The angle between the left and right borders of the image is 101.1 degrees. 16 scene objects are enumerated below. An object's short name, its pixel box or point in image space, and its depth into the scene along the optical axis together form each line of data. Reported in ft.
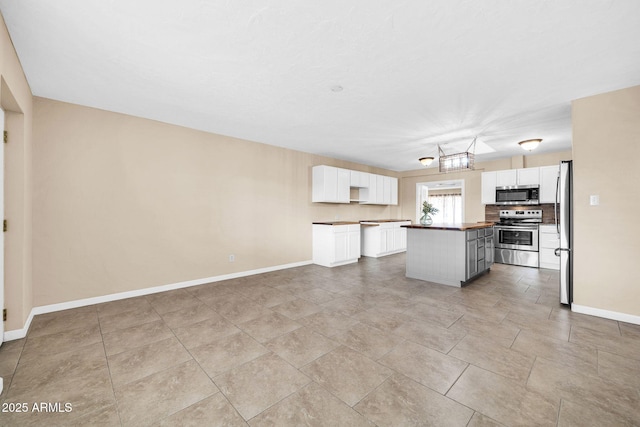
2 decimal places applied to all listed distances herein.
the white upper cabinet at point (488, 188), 20.53
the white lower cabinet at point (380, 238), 22.02
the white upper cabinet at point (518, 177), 18.79
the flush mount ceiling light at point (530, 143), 15.35
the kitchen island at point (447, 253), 13.55
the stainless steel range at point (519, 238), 18.26
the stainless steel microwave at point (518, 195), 18.71
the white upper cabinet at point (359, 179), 21.69
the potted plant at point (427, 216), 15.55
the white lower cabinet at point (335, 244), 18.29
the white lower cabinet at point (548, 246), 17.64
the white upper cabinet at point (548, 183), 17.97
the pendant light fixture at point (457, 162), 14.73
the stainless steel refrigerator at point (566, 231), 10.72
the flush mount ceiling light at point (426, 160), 18.85
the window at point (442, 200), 27.09
